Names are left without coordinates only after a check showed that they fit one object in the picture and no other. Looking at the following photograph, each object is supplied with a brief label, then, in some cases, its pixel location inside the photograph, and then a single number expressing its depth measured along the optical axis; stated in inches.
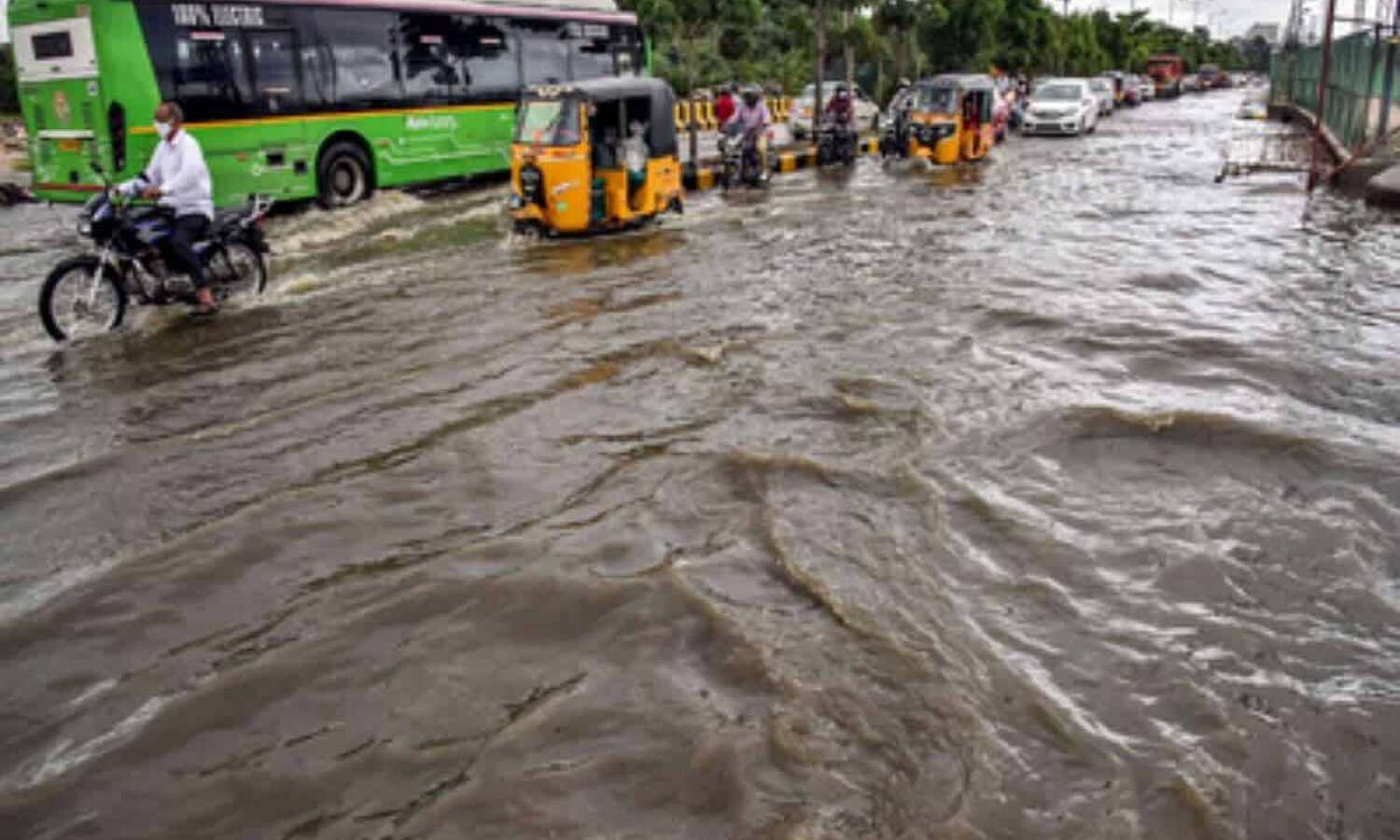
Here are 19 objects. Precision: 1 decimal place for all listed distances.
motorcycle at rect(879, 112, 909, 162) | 806.5
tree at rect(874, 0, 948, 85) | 1049.5
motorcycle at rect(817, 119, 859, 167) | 798.5
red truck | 2427.2
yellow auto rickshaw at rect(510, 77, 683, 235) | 456.1
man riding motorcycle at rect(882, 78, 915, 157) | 806.5
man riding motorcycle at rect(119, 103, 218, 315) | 323.0
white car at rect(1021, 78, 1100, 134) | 1107.3
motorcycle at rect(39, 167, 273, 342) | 315.3
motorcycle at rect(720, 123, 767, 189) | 669.9
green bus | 458.3
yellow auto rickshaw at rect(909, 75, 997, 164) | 768.3
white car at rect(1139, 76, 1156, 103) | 2175.9
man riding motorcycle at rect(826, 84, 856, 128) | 804.0
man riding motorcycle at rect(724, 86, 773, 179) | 664.4
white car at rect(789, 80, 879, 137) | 1072.8
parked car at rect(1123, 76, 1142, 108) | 1913.1
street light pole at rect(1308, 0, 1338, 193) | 580.0
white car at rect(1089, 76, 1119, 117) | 1473.9
